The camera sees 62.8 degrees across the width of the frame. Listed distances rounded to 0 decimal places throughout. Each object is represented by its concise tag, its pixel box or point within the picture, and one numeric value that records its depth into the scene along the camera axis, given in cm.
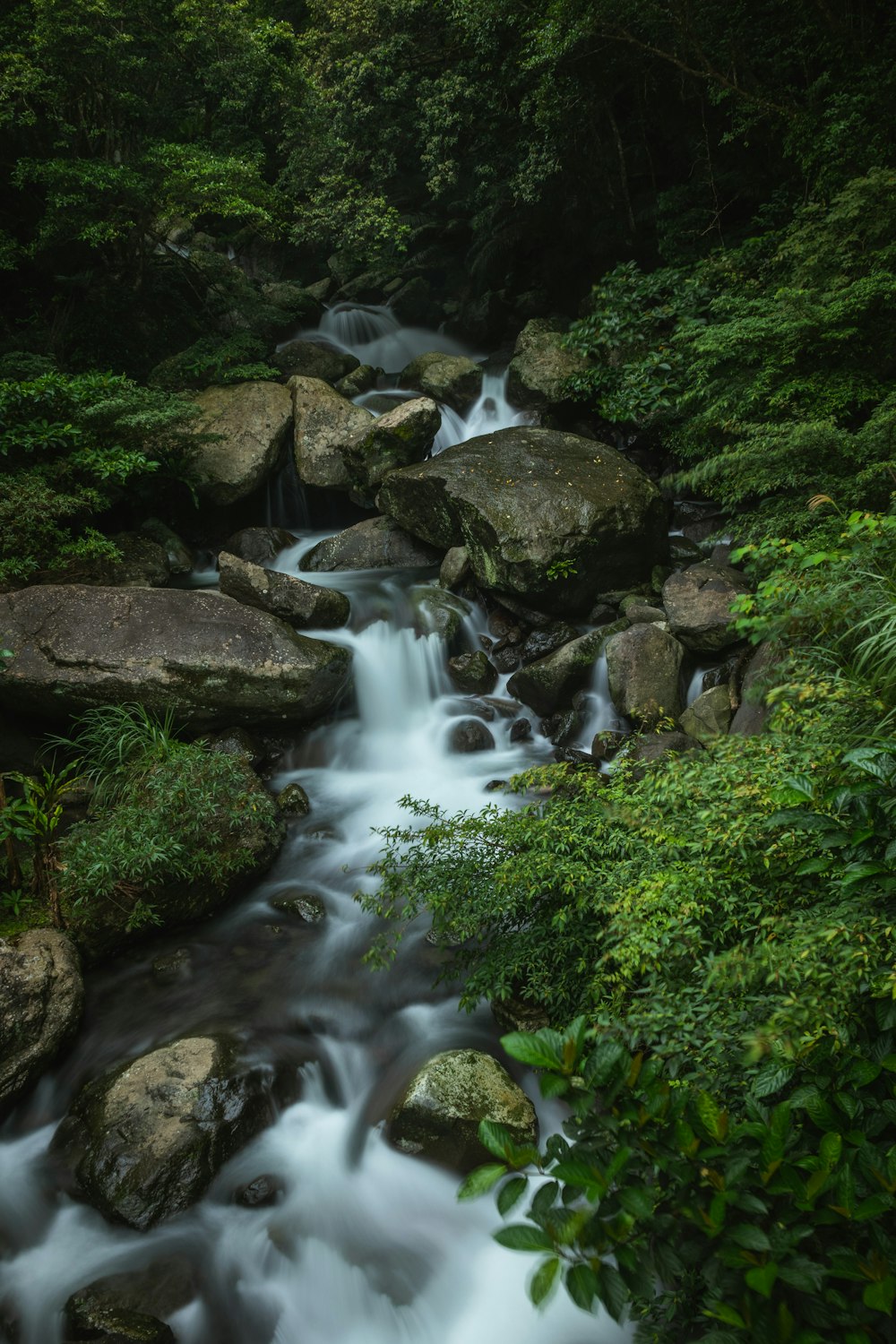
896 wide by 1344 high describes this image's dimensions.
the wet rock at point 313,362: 1300
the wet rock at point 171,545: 984
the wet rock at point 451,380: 1253
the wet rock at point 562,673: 765
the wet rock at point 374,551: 1008
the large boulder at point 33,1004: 408
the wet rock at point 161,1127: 353
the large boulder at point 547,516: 816
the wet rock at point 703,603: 715
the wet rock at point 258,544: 1041
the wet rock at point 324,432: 1093
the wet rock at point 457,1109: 362
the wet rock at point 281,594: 817
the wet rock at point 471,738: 755
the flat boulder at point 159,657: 643
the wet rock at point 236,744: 686
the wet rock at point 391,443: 1052
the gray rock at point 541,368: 1138
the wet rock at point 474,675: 826
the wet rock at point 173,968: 498
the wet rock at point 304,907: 555
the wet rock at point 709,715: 648
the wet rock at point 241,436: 1039
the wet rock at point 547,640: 839
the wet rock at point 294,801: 670
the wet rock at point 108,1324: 299
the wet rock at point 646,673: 701
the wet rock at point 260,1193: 362
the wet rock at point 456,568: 900
